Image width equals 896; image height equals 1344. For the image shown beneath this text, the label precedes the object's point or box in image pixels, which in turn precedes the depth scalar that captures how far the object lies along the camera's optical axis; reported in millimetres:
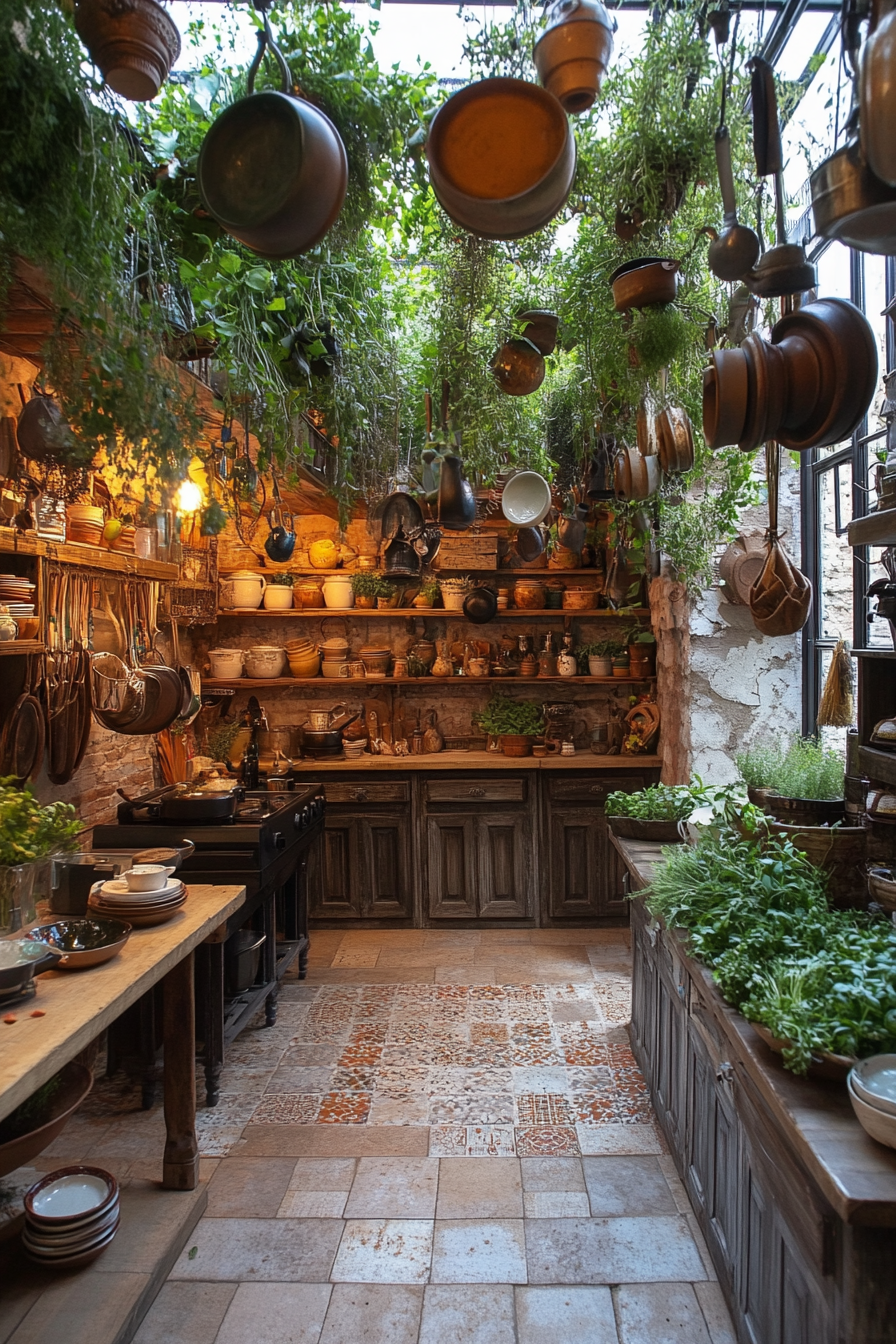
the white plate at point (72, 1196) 2299
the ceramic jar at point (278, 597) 5875
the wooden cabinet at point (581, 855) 5434
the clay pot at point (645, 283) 2461
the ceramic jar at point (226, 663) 5820
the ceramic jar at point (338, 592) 5871
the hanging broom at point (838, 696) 3129
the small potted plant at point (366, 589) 5934
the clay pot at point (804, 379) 1912
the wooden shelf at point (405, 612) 5840
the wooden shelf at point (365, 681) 5812
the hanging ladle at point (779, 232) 1917
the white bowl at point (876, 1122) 1366
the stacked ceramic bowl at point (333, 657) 5934
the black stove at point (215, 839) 3600
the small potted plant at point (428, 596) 5953
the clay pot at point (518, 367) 3266
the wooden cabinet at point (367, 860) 5453
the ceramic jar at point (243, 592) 5828
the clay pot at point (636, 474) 3471
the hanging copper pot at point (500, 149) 1894
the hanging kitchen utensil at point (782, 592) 2598
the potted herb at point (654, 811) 3395
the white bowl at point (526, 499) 4555
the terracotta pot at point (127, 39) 1753
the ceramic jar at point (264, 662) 5840
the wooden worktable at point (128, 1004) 1730
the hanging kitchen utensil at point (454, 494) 3838
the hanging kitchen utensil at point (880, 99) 1224
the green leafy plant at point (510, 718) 5844
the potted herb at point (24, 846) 2318
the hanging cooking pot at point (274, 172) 1775
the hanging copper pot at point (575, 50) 2049
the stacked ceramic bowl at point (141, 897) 2561
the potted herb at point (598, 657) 5801
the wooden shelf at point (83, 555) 3314
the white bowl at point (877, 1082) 1391
